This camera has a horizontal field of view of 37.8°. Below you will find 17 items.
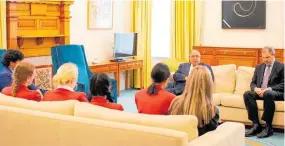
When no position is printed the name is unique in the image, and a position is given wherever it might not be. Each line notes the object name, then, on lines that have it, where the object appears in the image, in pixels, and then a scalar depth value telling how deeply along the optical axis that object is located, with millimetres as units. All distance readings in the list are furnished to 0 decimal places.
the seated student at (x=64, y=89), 3301
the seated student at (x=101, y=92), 3047
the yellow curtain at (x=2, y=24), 5668
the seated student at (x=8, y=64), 4336
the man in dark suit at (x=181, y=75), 5625
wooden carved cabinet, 5902
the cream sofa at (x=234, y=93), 5191
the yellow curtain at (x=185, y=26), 8336
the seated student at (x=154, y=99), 3166
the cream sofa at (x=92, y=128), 2354
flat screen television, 8148
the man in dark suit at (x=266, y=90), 5104
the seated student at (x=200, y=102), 2760
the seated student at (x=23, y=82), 3416
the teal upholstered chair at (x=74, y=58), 5965
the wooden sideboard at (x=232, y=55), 7484
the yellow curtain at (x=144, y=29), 8797
